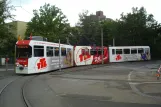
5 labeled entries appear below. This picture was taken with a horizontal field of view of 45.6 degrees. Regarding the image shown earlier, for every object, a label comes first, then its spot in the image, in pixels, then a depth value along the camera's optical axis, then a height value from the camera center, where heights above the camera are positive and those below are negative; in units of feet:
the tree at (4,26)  95.74 +14.25
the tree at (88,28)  171.71 +23.45
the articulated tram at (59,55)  52.17 -0.77
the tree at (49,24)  138.07 +22.35
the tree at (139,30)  147.31 +17.28
